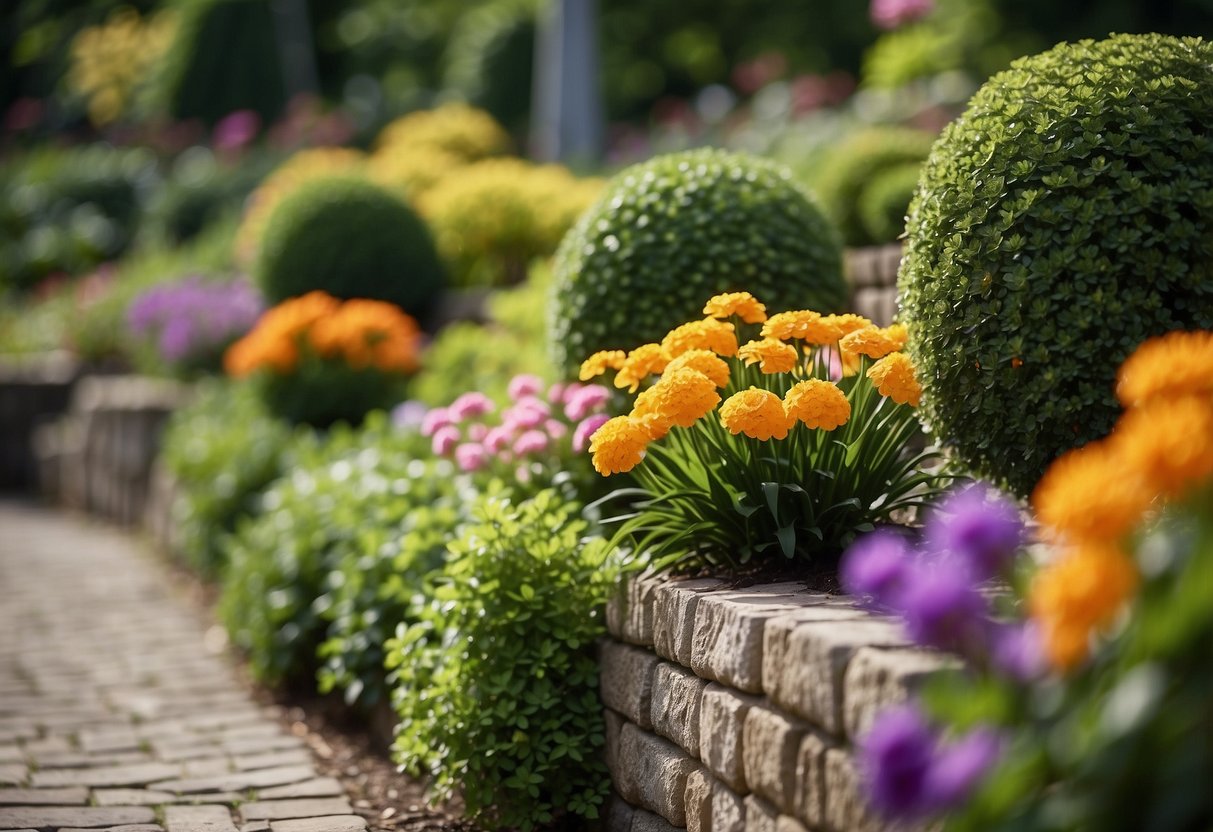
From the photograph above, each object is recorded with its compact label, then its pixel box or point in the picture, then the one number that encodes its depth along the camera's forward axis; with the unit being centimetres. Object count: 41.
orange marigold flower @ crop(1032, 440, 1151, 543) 181
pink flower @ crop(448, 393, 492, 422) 484
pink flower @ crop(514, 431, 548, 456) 438
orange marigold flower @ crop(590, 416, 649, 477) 336
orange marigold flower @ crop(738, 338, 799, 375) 344
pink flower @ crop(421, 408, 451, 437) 486
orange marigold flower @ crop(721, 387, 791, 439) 316
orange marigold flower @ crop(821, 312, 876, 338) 365
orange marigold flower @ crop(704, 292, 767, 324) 386
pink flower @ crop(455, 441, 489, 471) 456
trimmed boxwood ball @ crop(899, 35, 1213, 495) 322
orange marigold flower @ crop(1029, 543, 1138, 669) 171
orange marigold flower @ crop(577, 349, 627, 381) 393
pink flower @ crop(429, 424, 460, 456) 480
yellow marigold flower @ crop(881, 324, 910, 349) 372
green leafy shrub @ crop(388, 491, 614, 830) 363
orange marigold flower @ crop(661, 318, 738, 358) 376
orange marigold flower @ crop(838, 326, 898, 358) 352
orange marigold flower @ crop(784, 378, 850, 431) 318
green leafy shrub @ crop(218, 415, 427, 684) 521
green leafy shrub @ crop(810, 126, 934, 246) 722
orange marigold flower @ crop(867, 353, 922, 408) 343
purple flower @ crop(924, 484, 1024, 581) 198
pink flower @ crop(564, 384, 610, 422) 427
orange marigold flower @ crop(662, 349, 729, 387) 347
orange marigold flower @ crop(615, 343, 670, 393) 380
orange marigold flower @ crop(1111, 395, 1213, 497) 177
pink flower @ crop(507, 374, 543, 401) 477
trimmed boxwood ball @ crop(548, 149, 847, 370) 464
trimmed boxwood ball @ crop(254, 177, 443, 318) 897
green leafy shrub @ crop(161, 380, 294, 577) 712
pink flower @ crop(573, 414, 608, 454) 408
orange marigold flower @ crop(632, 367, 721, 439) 328
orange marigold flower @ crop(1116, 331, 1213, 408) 207
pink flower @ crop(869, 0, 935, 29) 1194
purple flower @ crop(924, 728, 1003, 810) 171
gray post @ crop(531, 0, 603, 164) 1364
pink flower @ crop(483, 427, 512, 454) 447
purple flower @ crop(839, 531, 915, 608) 205
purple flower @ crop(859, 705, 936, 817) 177
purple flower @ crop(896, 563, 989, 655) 190
